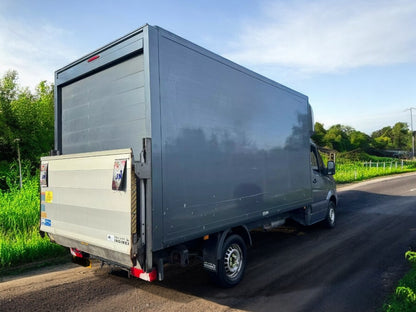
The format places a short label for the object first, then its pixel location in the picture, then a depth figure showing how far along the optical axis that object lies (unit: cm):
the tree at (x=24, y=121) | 1035
